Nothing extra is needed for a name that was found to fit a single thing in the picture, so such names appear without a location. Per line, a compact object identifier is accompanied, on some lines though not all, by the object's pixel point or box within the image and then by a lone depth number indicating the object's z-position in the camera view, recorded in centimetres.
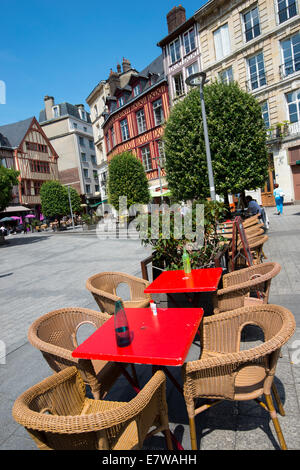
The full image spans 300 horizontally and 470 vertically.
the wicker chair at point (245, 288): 330
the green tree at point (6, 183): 2116
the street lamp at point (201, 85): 1015
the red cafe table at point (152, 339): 204
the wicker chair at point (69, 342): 235
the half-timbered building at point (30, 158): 4466
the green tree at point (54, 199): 3938
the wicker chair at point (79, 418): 148
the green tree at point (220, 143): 1335
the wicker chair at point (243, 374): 198
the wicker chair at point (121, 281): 409
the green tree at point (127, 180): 2428
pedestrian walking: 1676
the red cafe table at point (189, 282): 332
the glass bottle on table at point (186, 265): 395
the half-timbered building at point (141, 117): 2825
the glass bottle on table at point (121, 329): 226
